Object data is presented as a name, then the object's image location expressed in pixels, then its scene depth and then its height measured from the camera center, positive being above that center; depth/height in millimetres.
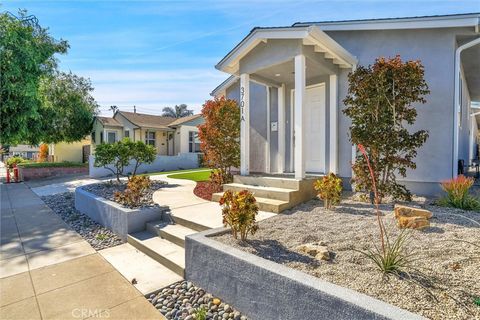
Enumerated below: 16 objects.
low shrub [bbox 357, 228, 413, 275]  2779 -1187
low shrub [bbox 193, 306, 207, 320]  2952 -1827
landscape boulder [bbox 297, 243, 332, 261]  3257 -1250
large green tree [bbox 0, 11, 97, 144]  8203 +2628
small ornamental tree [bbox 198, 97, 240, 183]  8273 +603
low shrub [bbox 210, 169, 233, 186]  8211 -723
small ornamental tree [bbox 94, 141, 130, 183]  9539 +36
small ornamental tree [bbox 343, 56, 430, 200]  5434 +788
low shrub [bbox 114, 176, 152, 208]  6051 -933
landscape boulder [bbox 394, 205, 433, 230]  4035 -1020
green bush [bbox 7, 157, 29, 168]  17306 -441
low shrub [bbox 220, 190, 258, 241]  3762 -865
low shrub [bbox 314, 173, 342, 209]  5309 -732
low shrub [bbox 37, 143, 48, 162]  27638 +253
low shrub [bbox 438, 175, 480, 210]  5182 -903
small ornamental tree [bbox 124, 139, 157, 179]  10008 +142
